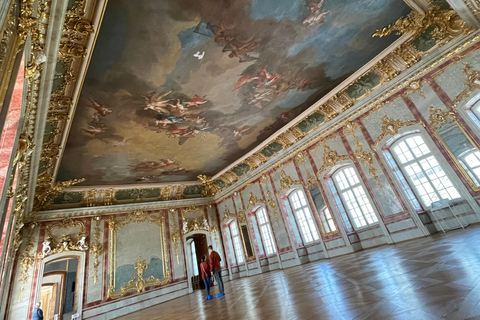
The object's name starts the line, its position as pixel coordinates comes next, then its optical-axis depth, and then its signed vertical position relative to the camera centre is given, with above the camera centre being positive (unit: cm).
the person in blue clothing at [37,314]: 769 +4
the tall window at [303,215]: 1048 +130
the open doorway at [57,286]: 1360 +132
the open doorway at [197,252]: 1348 +123
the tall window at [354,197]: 880 +128
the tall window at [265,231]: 1214 +121
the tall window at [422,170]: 716 +133
